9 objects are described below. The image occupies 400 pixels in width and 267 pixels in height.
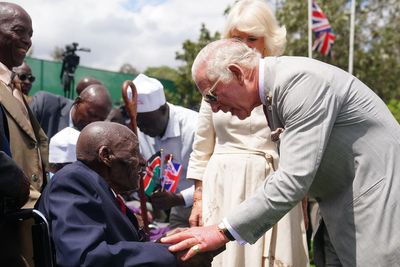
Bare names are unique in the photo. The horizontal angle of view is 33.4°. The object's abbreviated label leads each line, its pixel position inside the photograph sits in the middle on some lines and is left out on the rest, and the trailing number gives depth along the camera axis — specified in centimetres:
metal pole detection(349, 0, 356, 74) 1716
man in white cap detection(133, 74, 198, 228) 522
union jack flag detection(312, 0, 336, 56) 1714
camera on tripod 938
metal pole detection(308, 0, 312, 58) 1613
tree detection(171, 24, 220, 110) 1617
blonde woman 394
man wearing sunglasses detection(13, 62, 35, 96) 613
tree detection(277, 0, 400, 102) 2184
